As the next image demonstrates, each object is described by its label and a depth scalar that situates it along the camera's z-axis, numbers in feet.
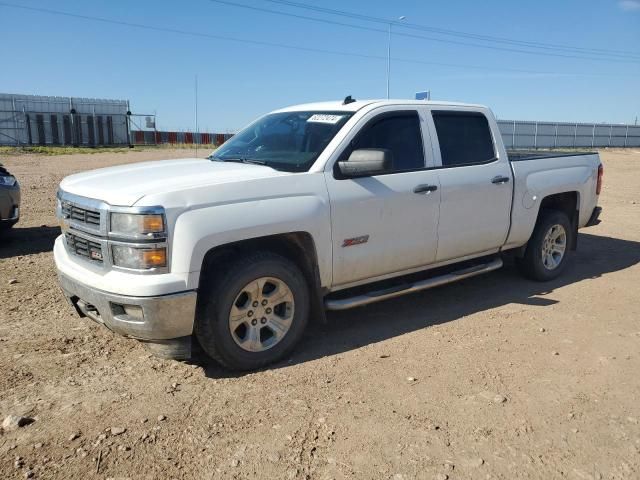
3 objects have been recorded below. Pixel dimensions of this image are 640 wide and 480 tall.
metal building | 119.85
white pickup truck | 11.64
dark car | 24.44
